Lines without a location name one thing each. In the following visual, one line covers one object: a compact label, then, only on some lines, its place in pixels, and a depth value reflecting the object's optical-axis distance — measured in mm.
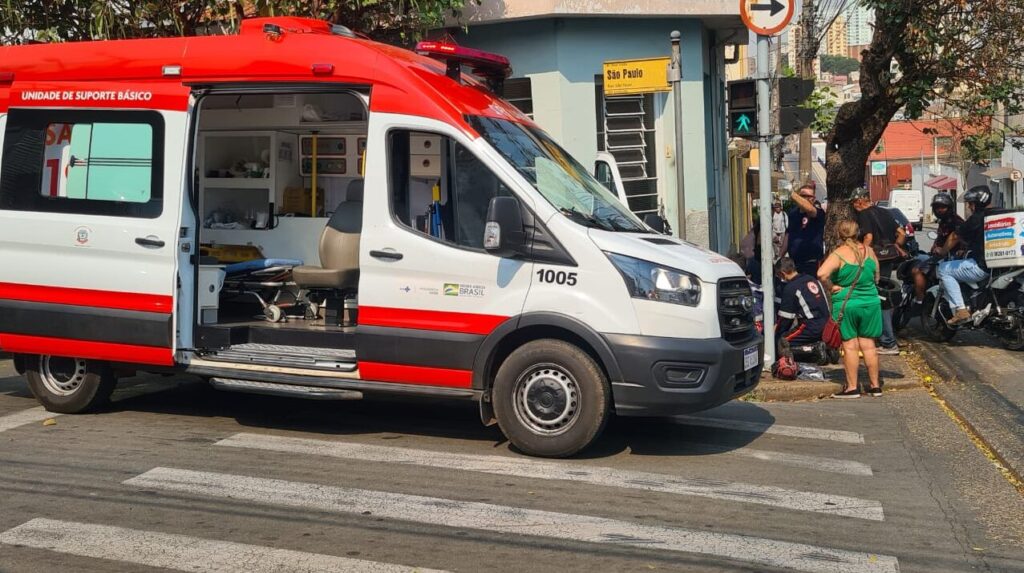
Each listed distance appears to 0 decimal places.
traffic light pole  10844
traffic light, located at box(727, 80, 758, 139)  10938
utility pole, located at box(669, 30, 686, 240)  11672
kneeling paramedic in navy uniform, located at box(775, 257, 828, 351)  11578
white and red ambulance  7316
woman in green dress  10289
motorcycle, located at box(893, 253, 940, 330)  14078
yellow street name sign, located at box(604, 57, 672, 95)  11758
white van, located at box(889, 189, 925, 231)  47469
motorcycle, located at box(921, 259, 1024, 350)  12703
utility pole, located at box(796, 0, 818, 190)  20370
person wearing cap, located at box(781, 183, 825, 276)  13773
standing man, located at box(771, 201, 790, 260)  22666
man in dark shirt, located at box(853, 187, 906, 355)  13727
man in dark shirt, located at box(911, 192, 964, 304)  13977
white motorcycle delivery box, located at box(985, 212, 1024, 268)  12438
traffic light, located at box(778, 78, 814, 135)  10781
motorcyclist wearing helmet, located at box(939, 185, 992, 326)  13070
